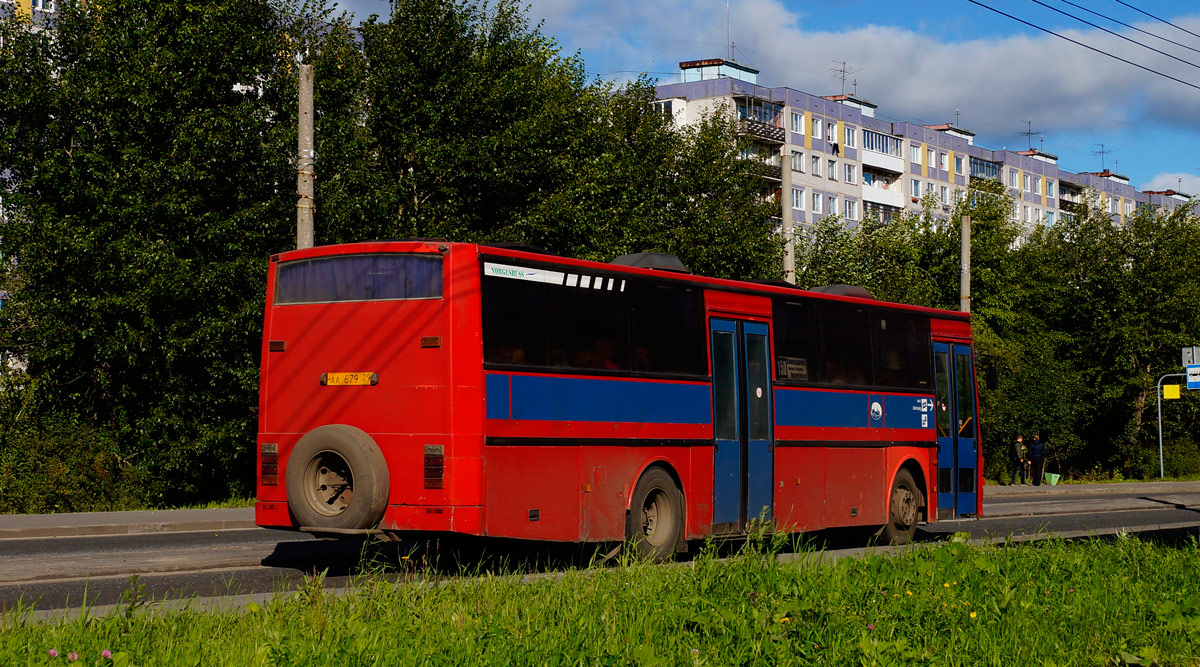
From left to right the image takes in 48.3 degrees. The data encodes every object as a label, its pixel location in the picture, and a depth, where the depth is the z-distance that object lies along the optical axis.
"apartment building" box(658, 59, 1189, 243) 92.19
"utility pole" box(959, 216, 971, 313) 37.96
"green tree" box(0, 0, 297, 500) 24.08
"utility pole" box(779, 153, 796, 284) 27.95
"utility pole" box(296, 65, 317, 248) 19.78
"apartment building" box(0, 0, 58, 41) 26.38
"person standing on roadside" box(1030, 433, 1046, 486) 44.44
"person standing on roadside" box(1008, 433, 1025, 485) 44.94
